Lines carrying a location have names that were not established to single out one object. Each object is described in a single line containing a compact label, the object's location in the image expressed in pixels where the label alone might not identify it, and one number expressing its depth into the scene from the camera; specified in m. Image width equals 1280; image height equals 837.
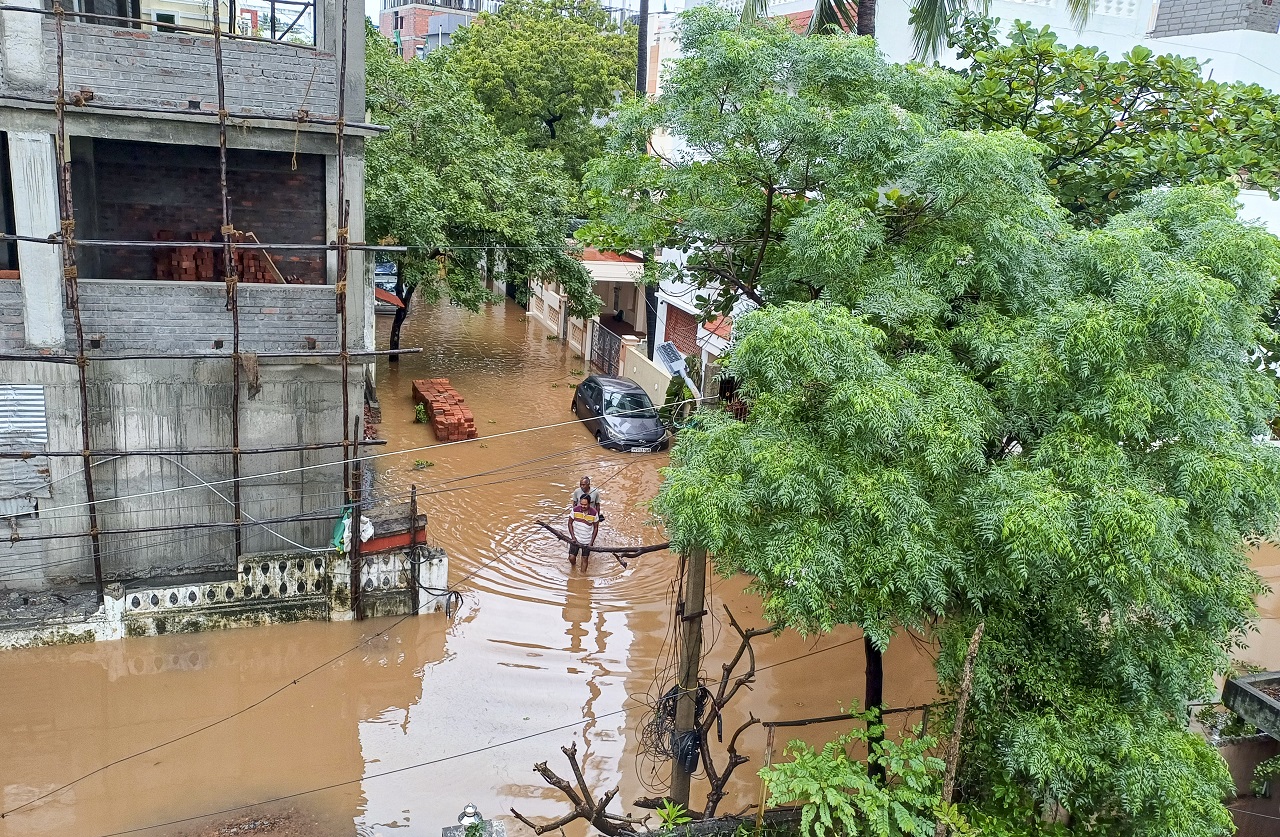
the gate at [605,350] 25.30
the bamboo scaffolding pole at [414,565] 12.43
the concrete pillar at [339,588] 12.20
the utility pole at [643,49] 22.39
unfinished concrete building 10.66
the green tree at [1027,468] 6.31
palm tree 12.97
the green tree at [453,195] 19.28
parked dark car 19.73
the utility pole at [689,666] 8.47
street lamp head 7.27
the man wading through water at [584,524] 14.28
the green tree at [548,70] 30.28
